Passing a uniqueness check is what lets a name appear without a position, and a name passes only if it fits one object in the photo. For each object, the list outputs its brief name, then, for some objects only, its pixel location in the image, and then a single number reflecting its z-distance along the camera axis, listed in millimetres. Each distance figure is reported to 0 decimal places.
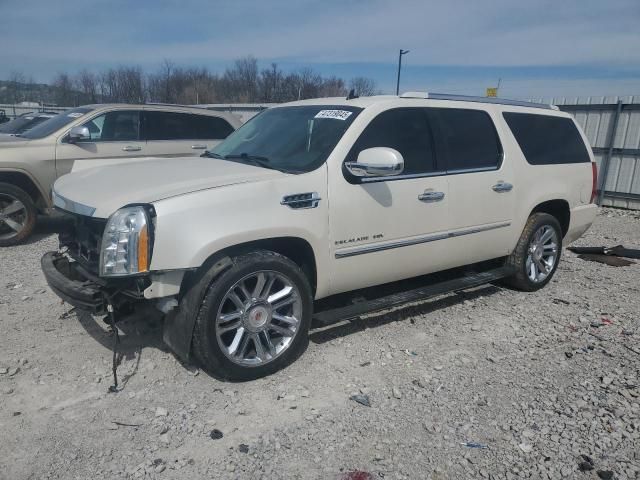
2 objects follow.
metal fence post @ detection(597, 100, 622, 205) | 11352
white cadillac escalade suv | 3061
